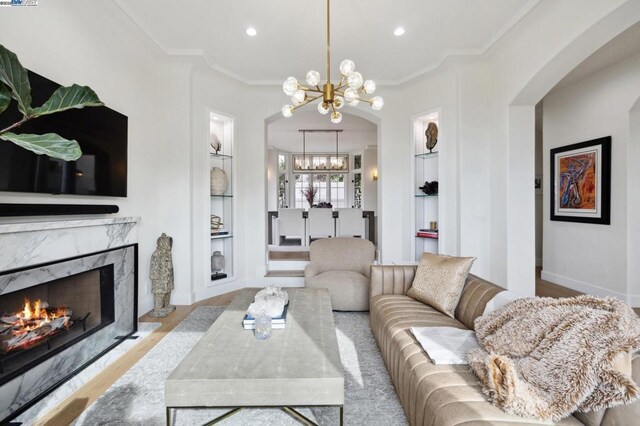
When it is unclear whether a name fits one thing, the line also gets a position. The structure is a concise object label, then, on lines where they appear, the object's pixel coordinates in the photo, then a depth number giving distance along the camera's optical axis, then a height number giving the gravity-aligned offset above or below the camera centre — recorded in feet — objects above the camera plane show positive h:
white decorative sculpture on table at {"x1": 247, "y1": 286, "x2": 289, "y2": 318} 6.70 -2.11
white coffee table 4.38 -2.45
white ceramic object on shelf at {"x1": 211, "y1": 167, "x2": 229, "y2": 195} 14.16 +1.46
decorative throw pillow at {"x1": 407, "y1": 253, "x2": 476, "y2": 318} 7.50 -1.83
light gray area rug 5.63 -3.86
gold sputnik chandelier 7.55 +3.20
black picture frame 13.01 +1.40
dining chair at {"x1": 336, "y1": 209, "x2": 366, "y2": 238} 21.75 -0.78
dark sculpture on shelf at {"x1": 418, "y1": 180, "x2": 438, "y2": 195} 14.10 +1.12
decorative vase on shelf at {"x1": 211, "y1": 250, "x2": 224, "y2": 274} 14.15 -2.36
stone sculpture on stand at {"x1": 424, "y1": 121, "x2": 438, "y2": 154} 14.18 +3.65
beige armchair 11.35 -2.40
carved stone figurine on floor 11.10 -2.36
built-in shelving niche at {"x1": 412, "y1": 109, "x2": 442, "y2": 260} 14.49 +1.27
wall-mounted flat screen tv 6.23 +1.42
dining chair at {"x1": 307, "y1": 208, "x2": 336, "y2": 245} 21.36 -0.70
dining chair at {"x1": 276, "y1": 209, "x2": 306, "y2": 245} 22.32 -0.80
